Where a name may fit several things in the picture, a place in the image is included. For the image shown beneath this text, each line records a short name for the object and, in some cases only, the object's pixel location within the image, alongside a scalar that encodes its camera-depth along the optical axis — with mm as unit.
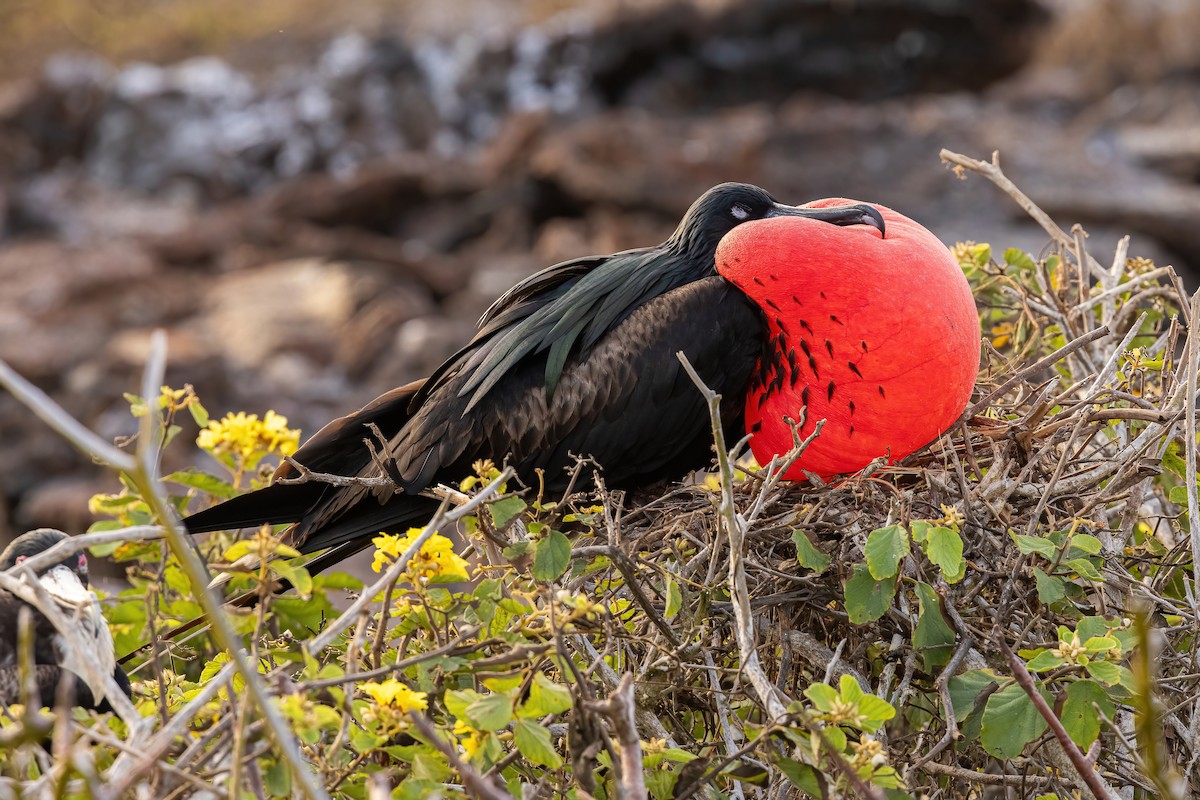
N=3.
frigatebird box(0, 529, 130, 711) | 11557
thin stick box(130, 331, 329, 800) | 11126
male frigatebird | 11763
